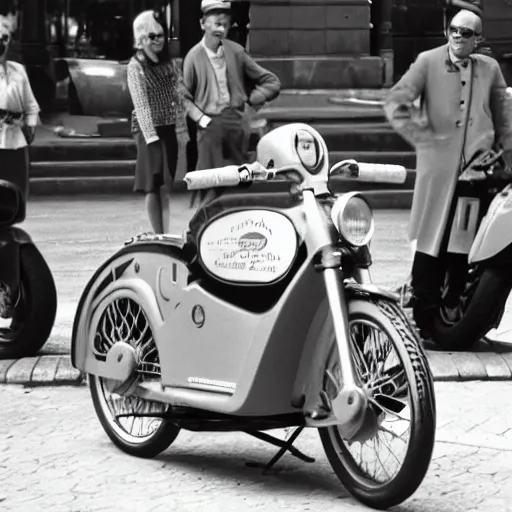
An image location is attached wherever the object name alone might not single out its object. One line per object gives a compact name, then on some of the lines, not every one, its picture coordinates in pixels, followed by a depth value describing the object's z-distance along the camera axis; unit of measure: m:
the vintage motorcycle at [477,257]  10.19
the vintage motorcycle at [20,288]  10.02
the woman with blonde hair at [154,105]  14.27
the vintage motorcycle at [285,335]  6.57
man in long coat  10.63
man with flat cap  14.09
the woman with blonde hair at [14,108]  13.77
